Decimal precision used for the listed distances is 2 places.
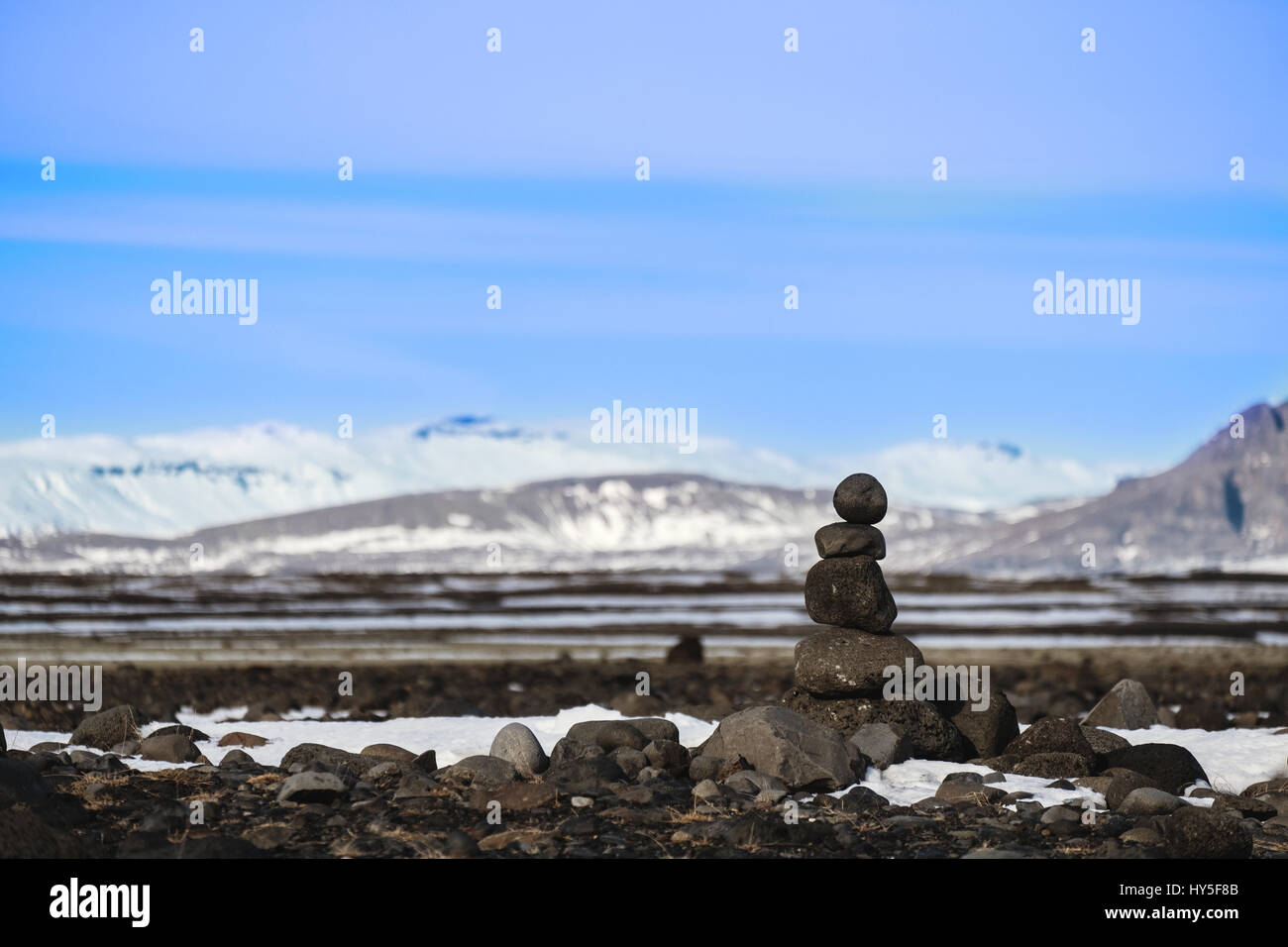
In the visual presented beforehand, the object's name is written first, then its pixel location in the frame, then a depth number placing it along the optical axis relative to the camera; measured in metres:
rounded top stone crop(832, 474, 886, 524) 18.22
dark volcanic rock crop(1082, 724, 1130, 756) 17.30
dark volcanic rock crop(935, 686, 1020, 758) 17.53
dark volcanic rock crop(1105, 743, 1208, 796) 15.98
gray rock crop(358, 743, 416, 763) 16.20
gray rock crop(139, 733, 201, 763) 16.61
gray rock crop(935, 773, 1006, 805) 14.50
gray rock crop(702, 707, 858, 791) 14.79
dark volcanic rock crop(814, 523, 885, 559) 18.08
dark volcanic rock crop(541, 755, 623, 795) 14.76
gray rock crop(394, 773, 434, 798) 14.27
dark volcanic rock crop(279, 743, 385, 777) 15.66
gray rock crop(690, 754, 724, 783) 15.31
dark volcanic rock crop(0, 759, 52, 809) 13.15
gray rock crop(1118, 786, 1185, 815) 13.97
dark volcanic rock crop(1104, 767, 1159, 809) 14.55
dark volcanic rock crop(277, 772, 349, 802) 13.91
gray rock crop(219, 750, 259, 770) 16.08
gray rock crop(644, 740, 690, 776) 15.88
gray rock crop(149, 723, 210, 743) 17.98
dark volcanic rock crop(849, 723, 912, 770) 16.03
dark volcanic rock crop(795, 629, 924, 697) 17.36
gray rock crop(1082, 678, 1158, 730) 20.73
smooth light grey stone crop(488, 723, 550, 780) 15.79
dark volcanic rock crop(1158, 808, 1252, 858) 12.13
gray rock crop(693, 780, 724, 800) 14.27
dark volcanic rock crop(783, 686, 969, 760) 16.98
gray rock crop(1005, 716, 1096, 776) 16.67
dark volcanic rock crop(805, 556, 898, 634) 17.83
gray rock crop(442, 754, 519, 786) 14.90
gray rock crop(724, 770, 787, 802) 14.45
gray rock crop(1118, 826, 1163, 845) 12.78
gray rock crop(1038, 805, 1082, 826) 13.57
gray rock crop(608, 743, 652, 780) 15.73
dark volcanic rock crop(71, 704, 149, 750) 17.86
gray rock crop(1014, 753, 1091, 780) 16.11
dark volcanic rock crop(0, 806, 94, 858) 11.19
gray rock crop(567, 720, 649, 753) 16.84
